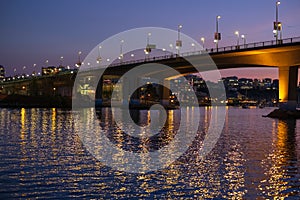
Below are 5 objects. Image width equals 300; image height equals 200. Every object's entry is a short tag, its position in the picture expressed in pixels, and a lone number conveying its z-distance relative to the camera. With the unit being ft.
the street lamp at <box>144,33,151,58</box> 410.97
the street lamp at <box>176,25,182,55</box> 364.89
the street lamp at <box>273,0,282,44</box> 260.42
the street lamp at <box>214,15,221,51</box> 303.89
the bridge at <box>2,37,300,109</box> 251.25
